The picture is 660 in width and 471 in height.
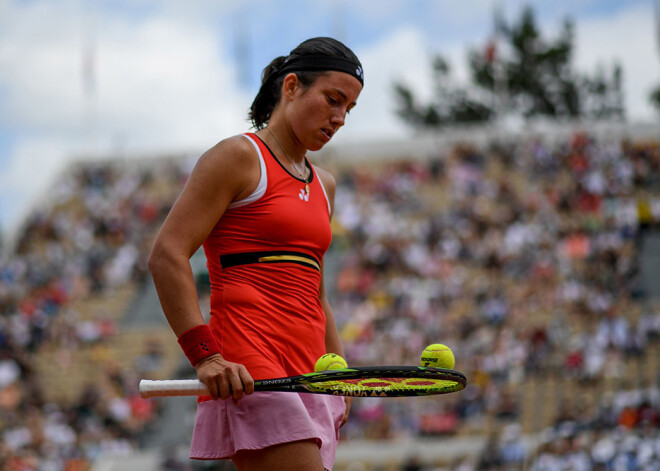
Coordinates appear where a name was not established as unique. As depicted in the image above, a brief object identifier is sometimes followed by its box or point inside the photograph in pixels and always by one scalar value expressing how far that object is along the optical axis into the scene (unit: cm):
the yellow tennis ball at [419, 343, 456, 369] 611
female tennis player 577
